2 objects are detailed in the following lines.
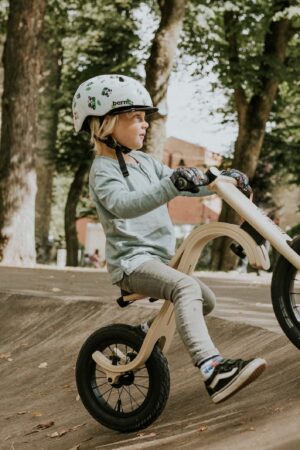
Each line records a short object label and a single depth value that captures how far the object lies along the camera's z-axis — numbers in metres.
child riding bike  5.80
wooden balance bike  5.99
